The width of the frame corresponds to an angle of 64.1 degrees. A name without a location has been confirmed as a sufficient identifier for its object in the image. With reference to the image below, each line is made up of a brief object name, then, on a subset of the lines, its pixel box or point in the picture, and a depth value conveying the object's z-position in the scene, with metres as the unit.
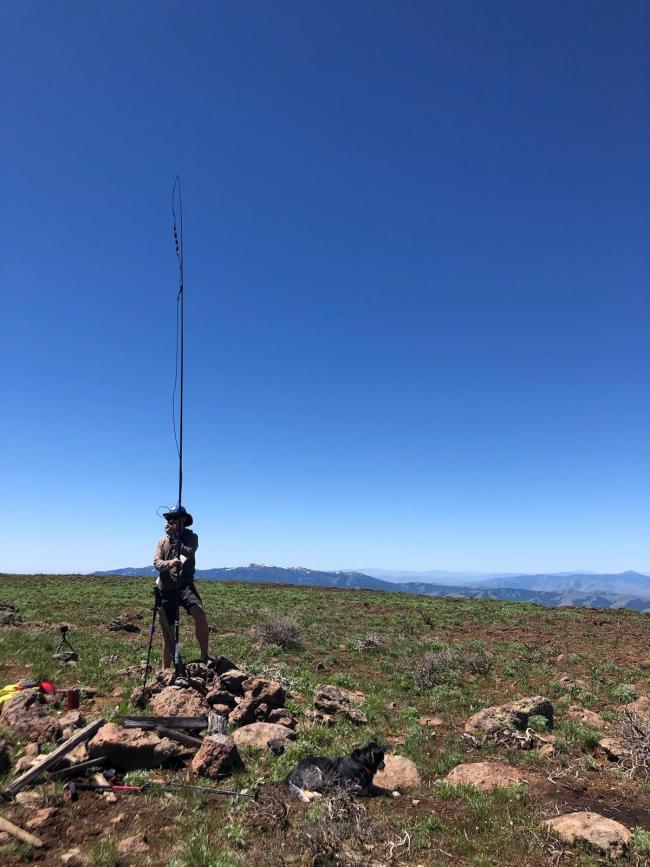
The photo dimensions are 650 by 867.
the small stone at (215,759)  5.76
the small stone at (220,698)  7.75
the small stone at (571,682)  12.09
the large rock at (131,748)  5.72
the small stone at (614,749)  7.50
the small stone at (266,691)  7.96
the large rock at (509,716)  8.32
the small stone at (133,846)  4.28
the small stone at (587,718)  9.20
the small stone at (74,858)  4.01
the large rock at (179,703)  7.28
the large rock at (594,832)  4.64
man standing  8.91
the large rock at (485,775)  6.20
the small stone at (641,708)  9.43
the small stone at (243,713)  7.50
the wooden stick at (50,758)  5.00
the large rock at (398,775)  6.21
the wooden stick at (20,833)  4.19
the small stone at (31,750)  5.72
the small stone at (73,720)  6.47
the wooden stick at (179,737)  6.45
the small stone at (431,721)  8.93
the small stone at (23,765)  5.44
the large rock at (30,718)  6.25
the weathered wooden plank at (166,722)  6.55
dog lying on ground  5.53
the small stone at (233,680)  8.36
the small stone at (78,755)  5.61
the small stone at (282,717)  7.65
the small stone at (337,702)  8.63
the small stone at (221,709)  7.59
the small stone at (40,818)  4.49
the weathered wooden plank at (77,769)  5.32
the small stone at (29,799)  4.80
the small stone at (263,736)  6.75
